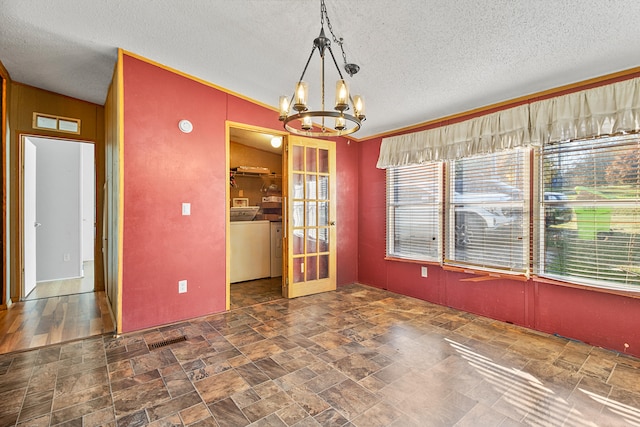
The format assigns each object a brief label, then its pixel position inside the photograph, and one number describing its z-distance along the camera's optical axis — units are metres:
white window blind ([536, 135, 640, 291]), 2.47
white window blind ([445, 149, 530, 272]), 3.10
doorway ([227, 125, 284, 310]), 4.47
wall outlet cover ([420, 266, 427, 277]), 3.99
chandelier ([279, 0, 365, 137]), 1.91
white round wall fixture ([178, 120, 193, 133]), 3.20
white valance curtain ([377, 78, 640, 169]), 2.38
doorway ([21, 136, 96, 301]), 4.53
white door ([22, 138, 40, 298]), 3.90
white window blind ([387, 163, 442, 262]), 3.88
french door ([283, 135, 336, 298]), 4.07
